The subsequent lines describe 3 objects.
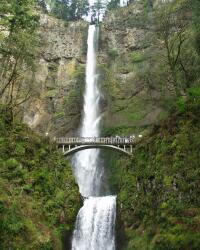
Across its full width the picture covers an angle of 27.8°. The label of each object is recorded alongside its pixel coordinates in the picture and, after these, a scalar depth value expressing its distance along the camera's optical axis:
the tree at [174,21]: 36.69
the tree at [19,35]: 34.03
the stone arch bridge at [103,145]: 43.72
